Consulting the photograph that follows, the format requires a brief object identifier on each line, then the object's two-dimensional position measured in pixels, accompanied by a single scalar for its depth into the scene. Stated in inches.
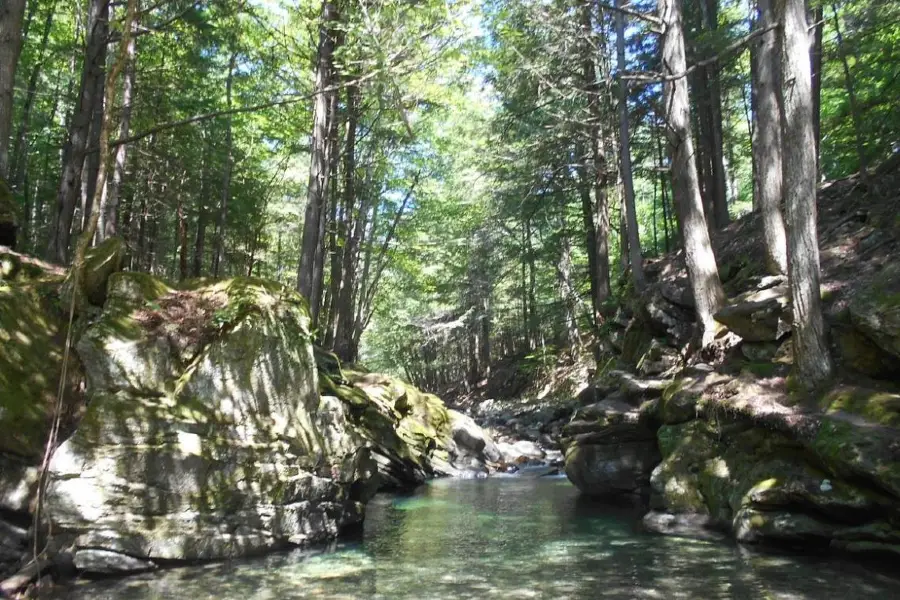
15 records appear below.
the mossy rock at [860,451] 238.7
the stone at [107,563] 241.1
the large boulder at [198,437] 252.5
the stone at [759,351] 370.9
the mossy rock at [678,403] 372.2
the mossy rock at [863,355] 289.4
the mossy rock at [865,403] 263.7
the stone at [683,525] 323.6
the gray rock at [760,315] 366.9
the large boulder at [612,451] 431.5
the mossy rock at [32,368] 256.8
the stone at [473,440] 704.4
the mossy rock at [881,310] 274.4
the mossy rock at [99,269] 299.1
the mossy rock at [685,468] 349.7
